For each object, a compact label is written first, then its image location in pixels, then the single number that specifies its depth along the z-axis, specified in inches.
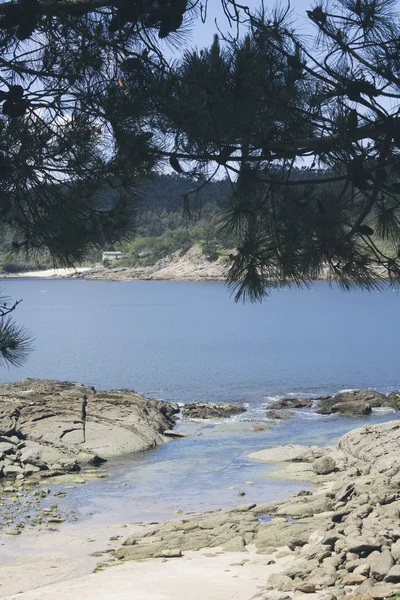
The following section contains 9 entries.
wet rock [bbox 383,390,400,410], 1064.5
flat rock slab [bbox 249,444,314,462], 725.3
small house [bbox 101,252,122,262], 6723.9
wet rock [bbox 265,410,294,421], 991.0
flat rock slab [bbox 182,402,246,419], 1009.5
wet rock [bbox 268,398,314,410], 1077.1
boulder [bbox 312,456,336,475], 655.1
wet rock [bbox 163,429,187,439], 868.0
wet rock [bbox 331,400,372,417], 1007.0
